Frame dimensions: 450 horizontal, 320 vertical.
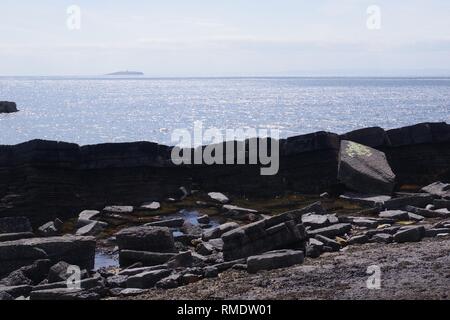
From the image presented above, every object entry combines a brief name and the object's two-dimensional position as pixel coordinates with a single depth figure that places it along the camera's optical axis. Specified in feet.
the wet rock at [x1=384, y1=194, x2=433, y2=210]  61.62
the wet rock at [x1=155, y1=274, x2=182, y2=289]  39.65
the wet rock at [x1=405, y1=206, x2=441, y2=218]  58.13
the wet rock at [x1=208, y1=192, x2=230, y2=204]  68.95
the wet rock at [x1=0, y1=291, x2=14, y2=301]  37.37
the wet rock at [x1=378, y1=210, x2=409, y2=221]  57.11
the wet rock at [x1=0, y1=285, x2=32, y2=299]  39.04
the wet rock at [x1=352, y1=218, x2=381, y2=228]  54.50
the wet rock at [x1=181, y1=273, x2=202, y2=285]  40.45
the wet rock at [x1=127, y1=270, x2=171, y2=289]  40.32
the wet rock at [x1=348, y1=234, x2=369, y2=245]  48.77
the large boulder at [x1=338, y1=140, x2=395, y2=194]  68.23
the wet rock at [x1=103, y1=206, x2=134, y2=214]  64.90
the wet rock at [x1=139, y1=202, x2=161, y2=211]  66.59
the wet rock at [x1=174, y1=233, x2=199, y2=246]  53.47
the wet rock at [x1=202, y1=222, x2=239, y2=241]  53.67
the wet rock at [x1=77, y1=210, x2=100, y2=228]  60.39
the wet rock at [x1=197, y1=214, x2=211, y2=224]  61.11
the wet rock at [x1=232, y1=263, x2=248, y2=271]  42.11
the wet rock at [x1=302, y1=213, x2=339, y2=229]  53.67
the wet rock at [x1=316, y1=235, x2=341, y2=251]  47.22
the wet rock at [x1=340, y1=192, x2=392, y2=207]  63.57
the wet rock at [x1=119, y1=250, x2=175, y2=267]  46.62
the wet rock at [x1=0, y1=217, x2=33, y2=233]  56.39
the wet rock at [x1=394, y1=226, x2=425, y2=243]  47.62
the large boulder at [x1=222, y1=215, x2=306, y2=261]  45.19
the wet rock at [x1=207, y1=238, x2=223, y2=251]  49.52
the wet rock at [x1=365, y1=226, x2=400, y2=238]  50.14
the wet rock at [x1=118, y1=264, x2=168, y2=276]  43.12
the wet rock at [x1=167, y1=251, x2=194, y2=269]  44.01
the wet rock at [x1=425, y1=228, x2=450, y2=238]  48.85
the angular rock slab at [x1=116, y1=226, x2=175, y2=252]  48.37
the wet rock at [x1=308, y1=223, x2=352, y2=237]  50.80
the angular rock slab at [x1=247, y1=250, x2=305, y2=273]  41.27
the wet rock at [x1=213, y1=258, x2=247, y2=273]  42.70
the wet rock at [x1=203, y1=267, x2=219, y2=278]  41.42
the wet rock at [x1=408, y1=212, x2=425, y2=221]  56.80
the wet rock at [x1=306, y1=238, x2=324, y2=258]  45.03
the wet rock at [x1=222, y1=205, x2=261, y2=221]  61.98
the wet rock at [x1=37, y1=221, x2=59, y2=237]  57.62
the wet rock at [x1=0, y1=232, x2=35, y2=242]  50.98
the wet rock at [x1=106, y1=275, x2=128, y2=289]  40.70
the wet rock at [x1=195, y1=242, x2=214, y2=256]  48.75
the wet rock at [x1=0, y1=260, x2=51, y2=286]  41.27
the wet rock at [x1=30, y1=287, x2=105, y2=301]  36.76
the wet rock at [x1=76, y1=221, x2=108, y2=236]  57.10
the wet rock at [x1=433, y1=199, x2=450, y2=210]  61.00
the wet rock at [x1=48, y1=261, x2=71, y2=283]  41.37
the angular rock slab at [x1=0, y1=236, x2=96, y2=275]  45.11
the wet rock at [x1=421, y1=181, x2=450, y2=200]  66.34
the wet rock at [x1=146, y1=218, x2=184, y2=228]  58.70
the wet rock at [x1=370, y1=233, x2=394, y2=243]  47.93
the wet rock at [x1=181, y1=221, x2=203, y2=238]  55.72
